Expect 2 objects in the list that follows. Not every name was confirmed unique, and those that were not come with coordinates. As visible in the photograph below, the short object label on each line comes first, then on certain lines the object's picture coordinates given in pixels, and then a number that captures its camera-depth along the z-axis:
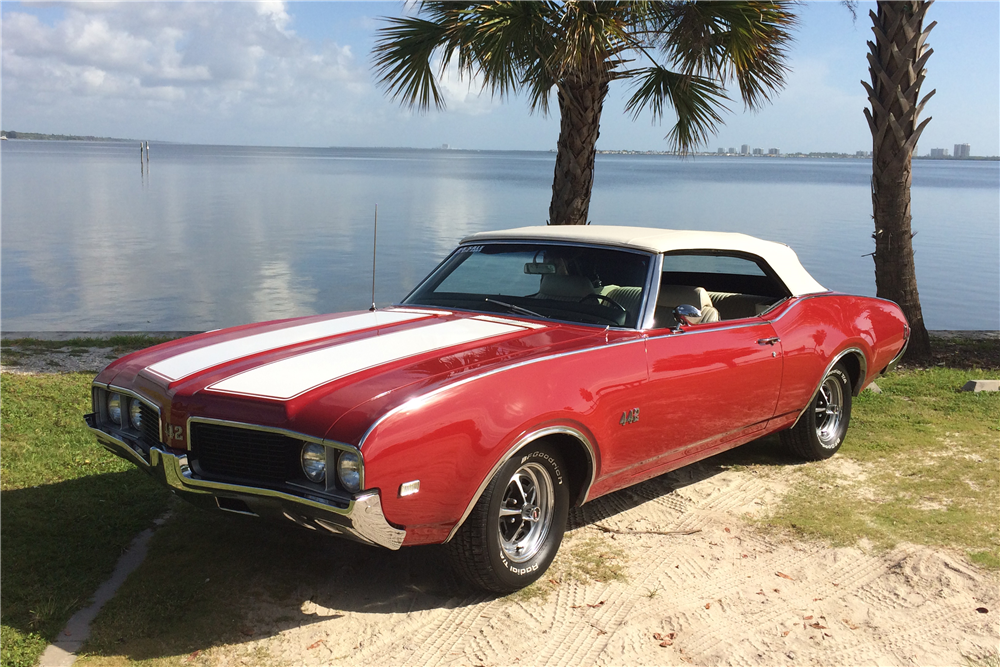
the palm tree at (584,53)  8.08
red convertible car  3.33
